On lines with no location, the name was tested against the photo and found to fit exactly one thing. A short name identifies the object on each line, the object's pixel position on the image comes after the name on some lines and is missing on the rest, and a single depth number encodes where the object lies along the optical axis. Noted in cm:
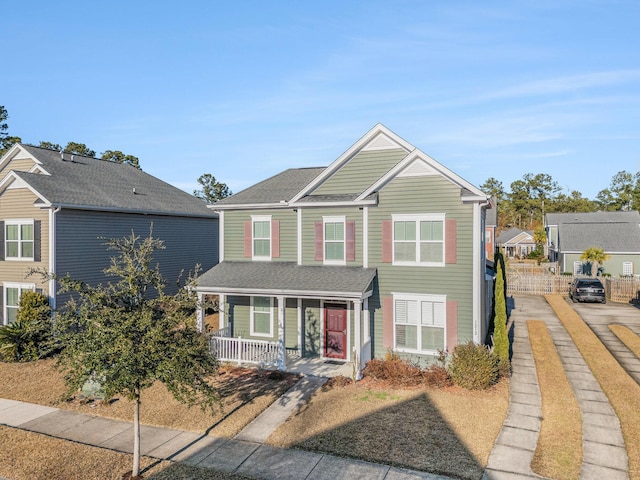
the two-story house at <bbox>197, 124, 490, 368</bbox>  1498
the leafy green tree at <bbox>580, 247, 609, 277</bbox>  3591
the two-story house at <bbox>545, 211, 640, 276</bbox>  3862
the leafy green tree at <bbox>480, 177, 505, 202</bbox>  11475
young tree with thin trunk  803
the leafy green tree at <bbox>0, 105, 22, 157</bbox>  4802
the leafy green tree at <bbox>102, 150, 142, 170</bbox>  5469
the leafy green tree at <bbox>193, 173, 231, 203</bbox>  6862
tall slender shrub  1428
